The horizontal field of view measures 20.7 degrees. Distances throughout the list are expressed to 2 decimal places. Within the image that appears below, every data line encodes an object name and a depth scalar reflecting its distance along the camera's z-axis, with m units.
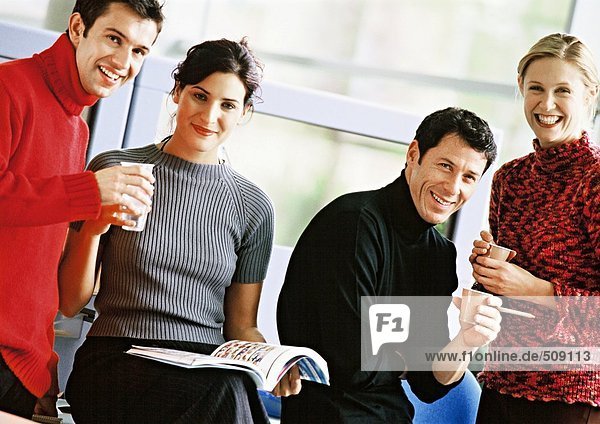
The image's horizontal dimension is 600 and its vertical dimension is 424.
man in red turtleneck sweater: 3.25
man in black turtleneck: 3.56
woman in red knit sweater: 3.56
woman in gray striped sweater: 3.42
